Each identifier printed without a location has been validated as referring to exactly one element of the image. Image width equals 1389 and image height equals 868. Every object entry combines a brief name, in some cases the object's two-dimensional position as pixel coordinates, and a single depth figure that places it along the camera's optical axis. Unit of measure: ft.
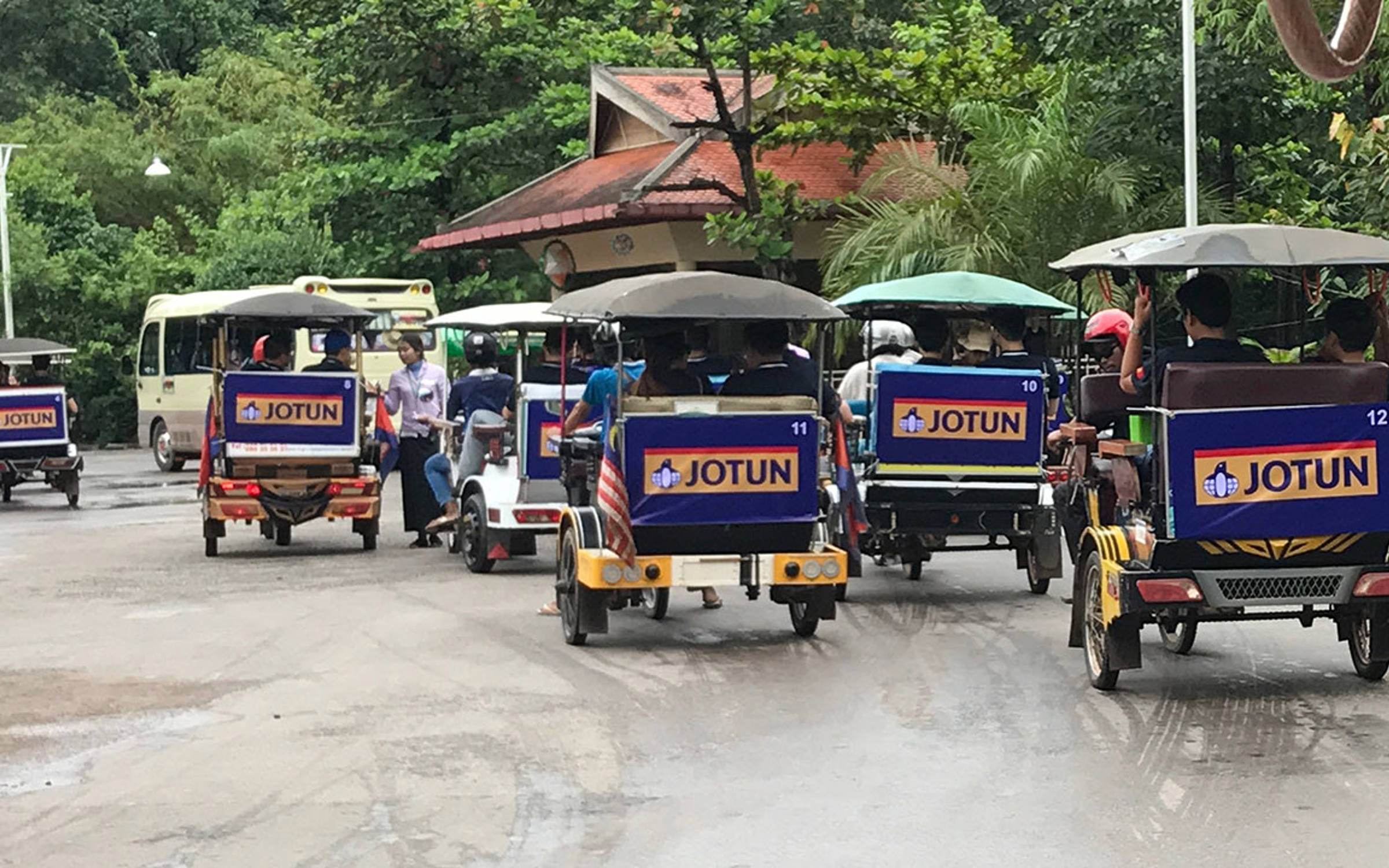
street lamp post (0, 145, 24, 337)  150.00
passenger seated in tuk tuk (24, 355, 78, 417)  90.68
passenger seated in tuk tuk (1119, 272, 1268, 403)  34.99
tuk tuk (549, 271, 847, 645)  40.88
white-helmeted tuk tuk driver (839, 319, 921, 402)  55.93
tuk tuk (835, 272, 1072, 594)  49.60
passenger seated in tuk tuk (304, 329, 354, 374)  65.21
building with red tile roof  100.17
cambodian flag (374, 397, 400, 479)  68.08
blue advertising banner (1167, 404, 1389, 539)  33.55
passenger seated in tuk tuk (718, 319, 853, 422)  42.73
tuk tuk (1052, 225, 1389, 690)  33.58
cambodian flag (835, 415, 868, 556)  45.68
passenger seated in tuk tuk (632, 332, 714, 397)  43.29
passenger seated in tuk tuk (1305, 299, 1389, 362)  35.55
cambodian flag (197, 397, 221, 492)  62.64
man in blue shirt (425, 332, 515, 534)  59.31
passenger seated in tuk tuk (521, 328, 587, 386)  58.49
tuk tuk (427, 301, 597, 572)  56.44
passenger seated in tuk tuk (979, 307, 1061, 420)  51.72
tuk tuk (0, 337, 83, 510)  86.79
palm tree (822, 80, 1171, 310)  80.94
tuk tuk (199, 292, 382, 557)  62.49
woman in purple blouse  65.46
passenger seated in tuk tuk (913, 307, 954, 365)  53.83
